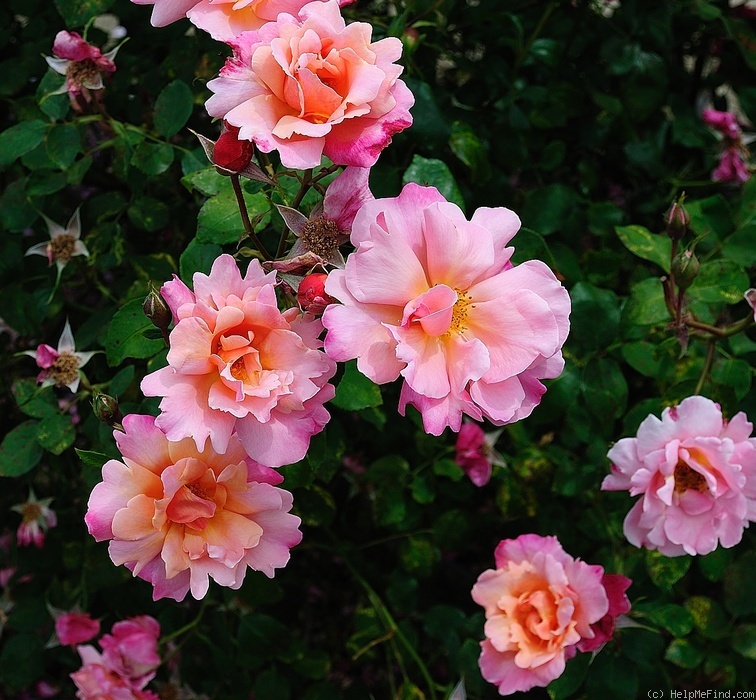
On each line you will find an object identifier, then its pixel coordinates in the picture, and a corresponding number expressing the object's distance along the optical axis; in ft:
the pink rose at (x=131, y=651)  3.66
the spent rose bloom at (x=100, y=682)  3.62
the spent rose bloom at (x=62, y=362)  3.17
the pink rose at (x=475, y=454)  3.93
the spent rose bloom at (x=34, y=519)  4.05
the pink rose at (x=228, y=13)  2.23
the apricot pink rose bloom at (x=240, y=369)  2.03
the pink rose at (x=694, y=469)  2.79
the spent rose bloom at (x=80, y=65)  3.11
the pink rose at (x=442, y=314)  2.02
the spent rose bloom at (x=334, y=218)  2.21
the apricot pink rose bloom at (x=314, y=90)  2.04
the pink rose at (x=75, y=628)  3.96
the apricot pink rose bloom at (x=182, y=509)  2.20
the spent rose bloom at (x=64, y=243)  3.52
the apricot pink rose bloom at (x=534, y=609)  2.96
